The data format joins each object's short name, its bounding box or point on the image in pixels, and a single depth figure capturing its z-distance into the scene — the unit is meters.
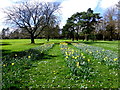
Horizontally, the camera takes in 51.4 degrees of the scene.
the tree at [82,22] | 49.59
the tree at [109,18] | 52.97
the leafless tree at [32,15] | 34.23
